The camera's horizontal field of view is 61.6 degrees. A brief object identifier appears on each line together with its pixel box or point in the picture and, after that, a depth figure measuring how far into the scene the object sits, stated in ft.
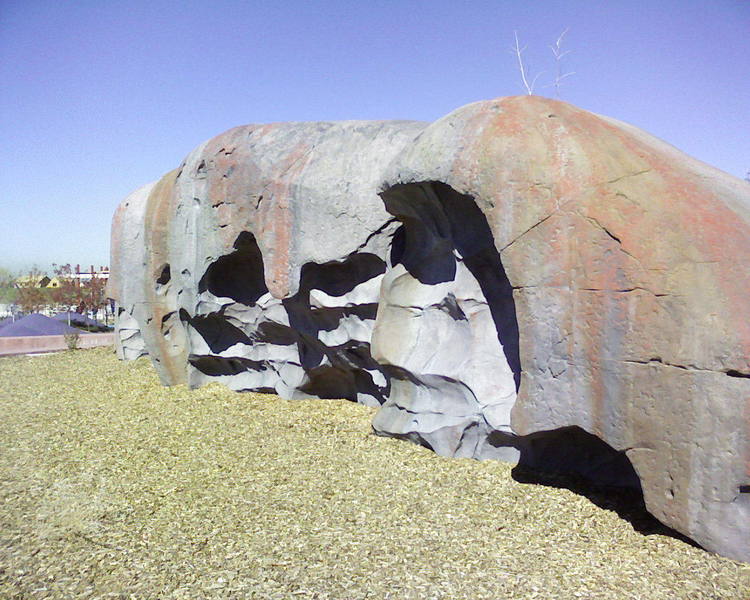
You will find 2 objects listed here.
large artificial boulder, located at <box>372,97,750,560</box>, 12.97
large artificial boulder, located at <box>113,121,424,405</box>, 24.94
